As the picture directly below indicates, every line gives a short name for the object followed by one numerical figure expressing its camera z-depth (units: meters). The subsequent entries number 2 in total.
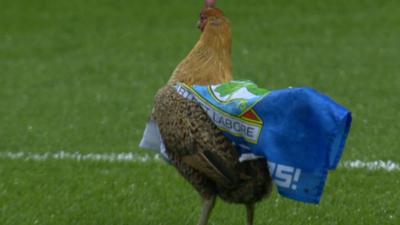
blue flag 11.28
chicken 12.48
